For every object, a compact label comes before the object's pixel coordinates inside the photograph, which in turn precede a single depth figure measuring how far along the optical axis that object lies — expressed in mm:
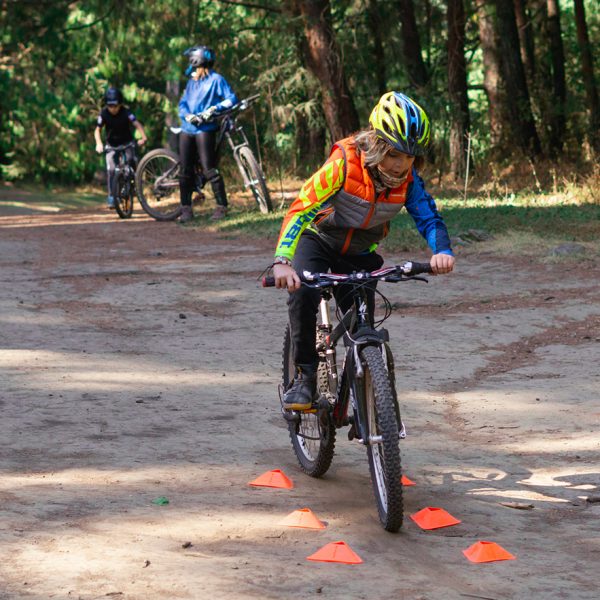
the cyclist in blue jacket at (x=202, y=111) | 15672
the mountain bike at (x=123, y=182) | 17703
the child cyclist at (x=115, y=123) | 17875
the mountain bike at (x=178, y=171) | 15875
